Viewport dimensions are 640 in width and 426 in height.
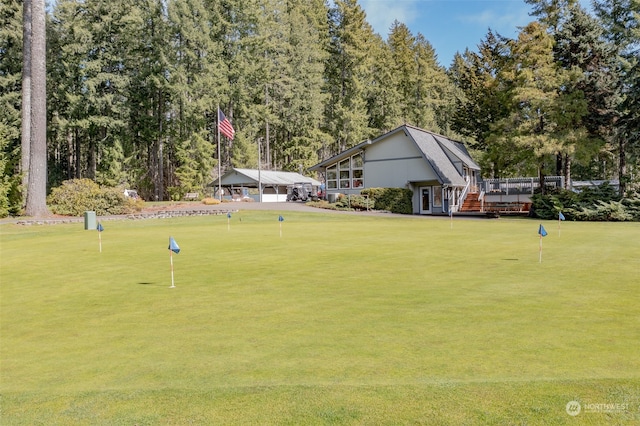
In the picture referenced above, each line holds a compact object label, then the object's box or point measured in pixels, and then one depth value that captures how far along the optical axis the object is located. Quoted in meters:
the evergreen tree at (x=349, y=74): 72.38
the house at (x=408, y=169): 46.47
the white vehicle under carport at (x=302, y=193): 56.00
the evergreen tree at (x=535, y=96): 40.12
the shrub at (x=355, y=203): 44.44
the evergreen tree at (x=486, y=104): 44.91
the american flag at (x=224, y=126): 47.13
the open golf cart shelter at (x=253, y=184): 60.62
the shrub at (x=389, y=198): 45.16
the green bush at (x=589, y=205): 36.09
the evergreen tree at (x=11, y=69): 51.45
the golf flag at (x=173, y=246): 10.23
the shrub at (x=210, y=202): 46.73
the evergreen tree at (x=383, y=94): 79.62
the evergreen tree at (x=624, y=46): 35.67
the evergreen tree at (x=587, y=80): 40.03
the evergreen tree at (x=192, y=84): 58.88
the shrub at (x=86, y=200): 34.69
